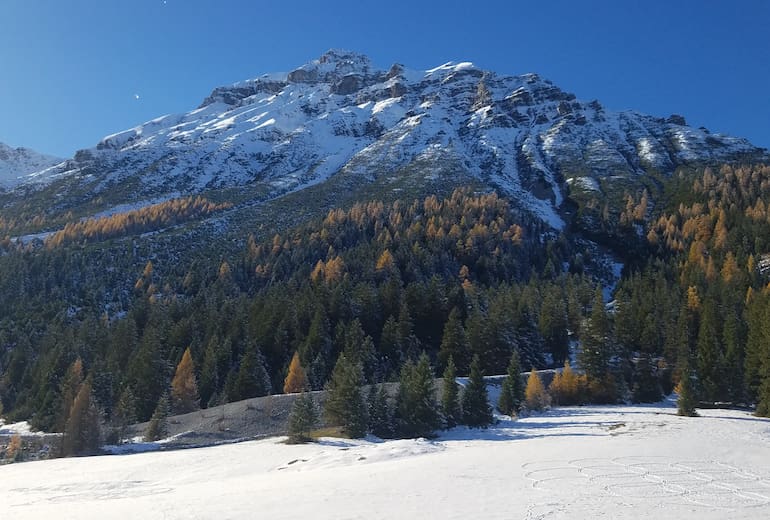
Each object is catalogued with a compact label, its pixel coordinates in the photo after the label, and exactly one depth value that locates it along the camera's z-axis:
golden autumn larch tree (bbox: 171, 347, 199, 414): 68.62
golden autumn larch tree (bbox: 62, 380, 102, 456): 49.56
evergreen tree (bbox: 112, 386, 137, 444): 61.66
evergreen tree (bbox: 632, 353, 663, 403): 66.19
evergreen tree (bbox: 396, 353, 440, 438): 49.50
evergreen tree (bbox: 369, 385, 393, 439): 49.94
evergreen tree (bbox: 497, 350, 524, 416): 57.25
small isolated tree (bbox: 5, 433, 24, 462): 51.15
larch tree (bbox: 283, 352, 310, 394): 68.19
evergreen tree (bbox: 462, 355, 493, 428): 51.84
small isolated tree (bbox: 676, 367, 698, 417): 51.34
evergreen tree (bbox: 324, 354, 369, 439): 48.00
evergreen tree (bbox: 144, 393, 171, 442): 53.97
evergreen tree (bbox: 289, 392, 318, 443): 46.00
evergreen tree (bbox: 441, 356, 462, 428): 52.12
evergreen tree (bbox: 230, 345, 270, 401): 70.31
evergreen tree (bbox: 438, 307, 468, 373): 78.12
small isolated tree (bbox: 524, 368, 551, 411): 61.09
